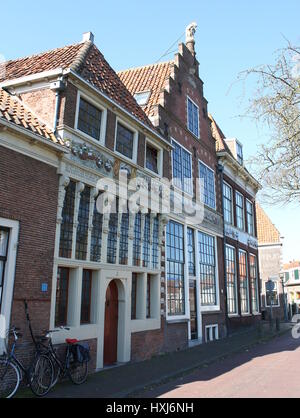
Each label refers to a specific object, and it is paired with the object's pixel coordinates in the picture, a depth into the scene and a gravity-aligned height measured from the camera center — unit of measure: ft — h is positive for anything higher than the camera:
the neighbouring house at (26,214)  27.94 +6.63
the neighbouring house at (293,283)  184.45 +10.71
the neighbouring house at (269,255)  119.34 +15.57
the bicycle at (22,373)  24.43 -4.52
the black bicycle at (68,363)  28.45 -4.50
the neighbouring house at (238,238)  74.79 +14.01
